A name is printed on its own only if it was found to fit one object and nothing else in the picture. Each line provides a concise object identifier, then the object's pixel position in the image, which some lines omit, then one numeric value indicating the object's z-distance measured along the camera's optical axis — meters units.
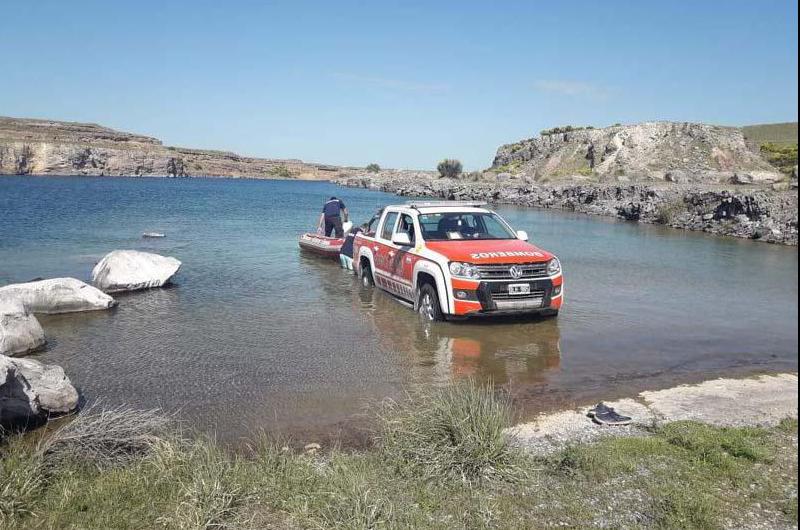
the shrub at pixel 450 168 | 103.14
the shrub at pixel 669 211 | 33.47
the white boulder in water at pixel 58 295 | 10.67
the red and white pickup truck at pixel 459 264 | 9.40
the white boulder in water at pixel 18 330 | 8.27
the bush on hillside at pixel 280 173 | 166.62
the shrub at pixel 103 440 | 4.68
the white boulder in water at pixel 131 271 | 12.79
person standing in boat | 18.38
